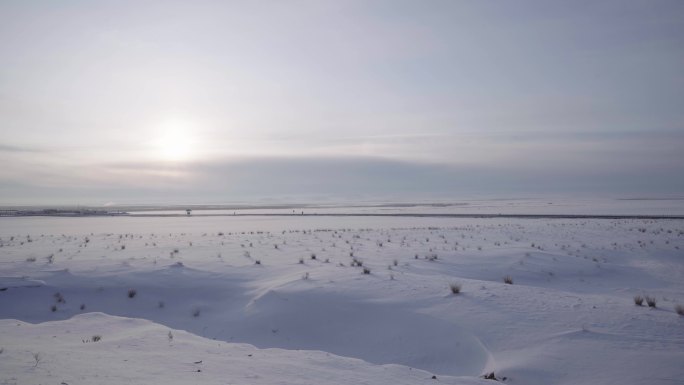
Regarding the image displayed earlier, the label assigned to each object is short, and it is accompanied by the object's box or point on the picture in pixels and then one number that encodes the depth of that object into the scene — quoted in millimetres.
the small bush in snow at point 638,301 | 10742
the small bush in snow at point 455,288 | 11133
